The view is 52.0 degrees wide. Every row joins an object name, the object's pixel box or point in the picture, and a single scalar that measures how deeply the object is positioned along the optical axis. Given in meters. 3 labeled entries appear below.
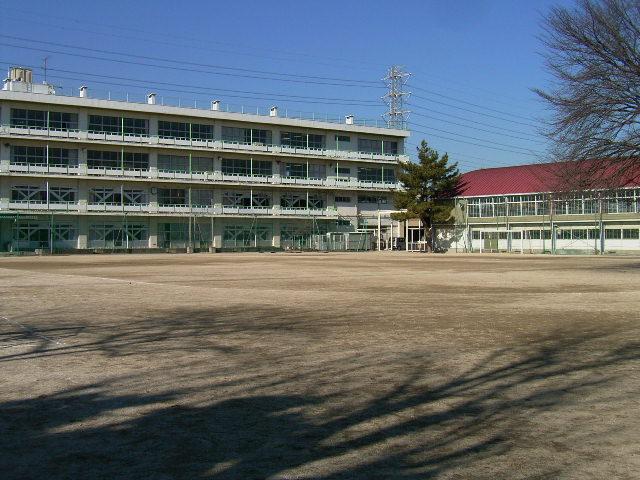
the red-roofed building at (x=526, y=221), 58.19
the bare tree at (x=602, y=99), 24.00
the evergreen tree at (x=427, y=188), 70.12
